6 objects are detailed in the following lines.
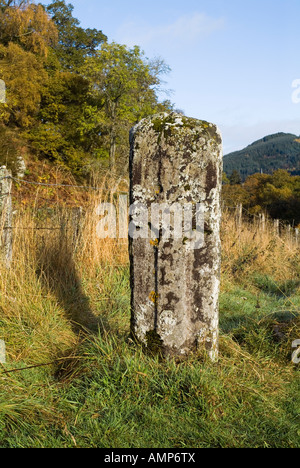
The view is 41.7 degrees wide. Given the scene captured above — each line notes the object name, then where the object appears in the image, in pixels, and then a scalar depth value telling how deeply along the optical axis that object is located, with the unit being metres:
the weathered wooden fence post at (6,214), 4.56
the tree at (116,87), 22.42
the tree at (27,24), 19.16
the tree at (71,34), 29.80
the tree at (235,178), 43.09
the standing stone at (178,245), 2.81
